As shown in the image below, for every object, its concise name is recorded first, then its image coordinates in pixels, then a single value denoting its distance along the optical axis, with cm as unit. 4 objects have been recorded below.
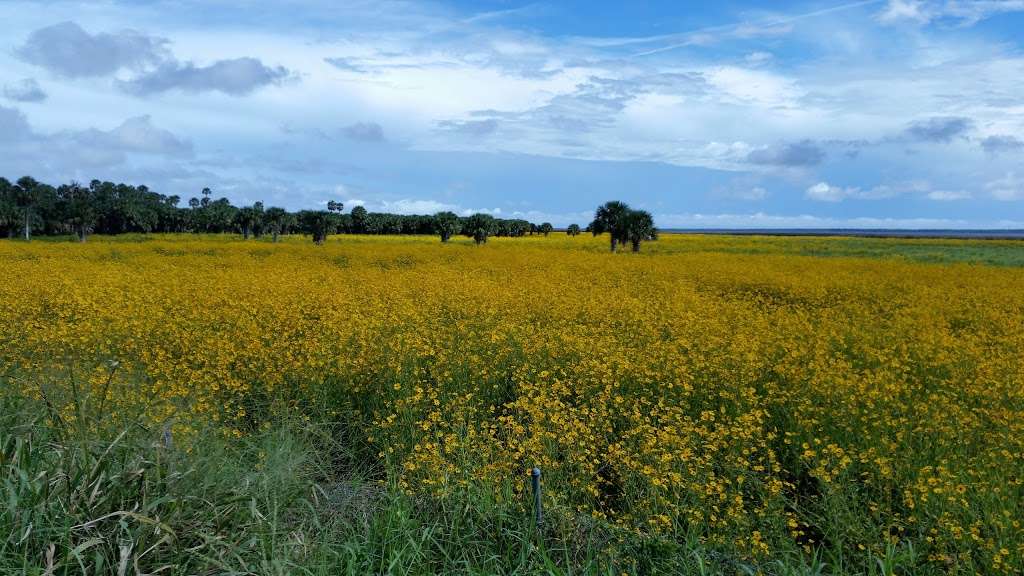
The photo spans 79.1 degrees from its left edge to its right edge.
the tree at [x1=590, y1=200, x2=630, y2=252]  4781
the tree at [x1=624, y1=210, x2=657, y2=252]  4709
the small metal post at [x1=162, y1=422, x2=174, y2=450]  437
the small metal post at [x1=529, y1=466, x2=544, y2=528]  396
